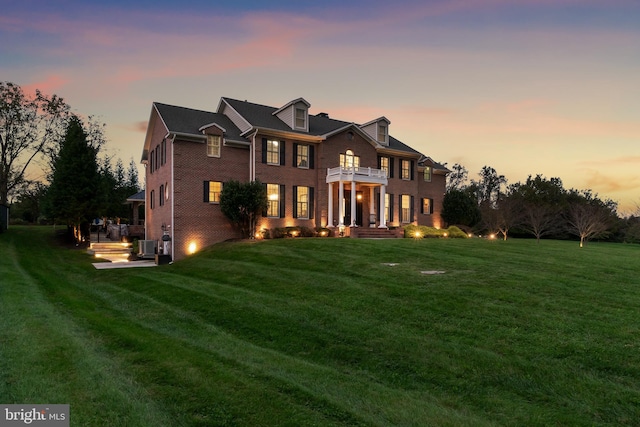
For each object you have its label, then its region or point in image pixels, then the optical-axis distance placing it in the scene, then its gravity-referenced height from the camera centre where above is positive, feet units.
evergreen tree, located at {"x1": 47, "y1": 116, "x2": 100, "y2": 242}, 93.04 +8.14
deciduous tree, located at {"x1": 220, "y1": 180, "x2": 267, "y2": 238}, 70.59 +3.08
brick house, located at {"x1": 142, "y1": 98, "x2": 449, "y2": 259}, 72.64 +10.01
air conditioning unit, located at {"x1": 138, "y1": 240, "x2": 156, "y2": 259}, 77.10 -6.34
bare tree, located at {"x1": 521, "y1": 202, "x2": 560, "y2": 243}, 94.83 -0.04
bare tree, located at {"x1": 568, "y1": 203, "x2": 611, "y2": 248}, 85.59 -0.23
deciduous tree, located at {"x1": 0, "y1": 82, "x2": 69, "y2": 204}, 105.19 +25.71
